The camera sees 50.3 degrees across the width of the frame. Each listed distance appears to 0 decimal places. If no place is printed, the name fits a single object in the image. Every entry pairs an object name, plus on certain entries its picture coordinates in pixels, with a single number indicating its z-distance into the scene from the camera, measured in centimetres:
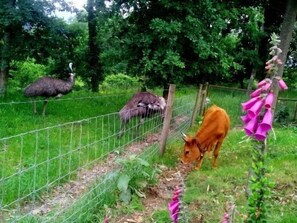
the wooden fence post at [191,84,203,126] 791
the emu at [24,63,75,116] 749
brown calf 540
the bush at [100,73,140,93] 1601
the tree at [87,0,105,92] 1155
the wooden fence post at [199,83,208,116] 865
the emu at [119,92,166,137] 610
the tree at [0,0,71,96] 815
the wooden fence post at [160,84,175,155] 540
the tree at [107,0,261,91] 752
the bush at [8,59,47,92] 1386
